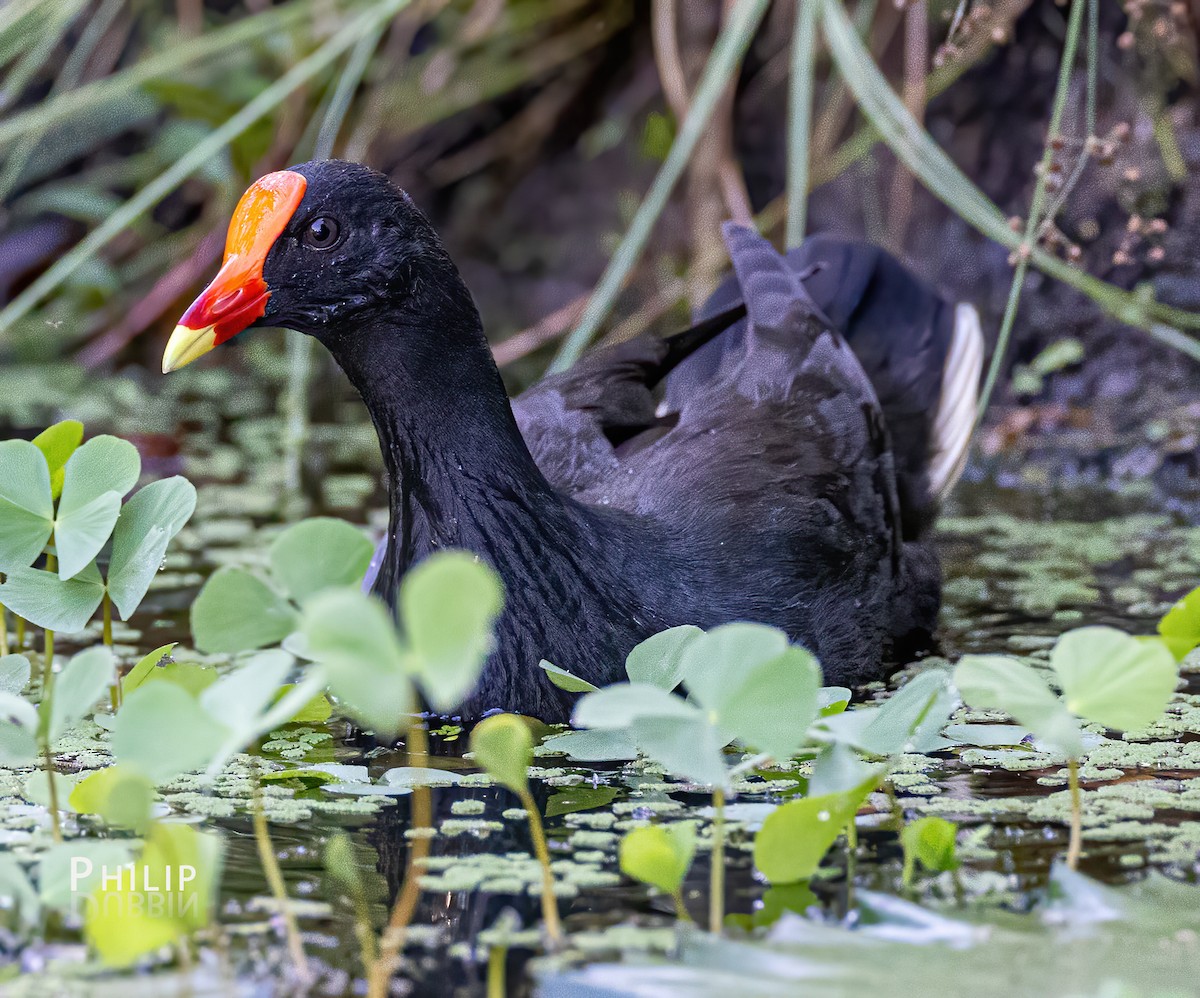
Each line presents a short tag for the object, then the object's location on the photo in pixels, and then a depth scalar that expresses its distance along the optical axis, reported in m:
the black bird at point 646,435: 5.45
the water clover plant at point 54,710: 4.07
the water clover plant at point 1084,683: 4.04
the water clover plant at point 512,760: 3.74
